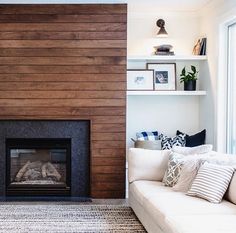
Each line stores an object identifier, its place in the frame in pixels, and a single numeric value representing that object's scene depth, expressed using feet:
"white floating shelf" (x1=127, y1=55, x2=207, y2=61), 13.32
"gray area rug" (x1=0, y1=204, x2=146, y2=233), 9.70
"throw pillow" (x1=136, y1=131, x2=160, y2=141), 13.36
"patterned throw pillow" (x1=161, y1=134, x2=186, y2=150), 12.93
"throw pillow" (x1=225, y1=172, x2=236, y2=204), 8.40
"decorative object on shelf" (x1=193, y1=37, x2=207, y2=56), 13.26
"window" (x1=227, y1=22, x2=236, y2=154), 11.80
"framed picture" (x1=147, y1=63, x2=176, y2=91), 13.69
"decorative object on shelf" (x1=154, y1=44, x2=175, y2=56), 13.47
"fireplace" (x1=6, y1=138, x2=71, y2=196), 12.98
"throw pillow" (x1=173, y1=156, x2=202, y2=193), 9.51
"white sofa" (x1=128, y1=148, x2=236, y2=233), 6.88
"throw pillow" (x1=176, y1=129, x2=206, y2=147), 13.09
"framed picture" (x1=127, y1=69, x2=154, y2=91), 13.59
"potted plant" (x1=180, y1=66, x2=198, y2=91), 13.46
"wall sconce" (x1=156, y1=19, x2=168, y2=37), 13.46
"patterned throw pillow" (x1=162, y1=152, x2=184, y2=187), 10.09
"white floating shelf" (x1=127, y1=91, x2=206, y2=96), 13.33
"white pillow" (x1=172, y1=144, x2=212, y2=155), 10.47
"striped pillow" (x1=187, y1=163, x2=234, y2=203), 8.50
